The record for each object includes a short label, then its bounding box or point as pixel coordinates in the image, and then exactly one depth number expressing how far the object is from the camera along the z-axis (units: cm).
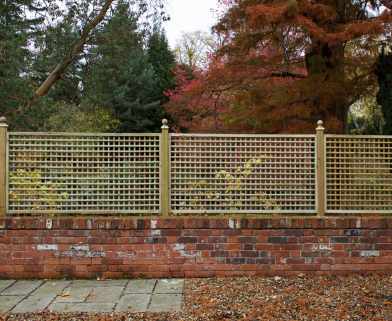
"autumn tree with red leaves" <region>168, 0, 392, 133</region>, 659
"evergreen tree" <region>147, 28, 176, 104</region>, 2297
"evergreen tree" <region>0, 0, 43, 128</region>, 871
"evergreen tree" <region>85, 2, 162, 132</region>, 1012
